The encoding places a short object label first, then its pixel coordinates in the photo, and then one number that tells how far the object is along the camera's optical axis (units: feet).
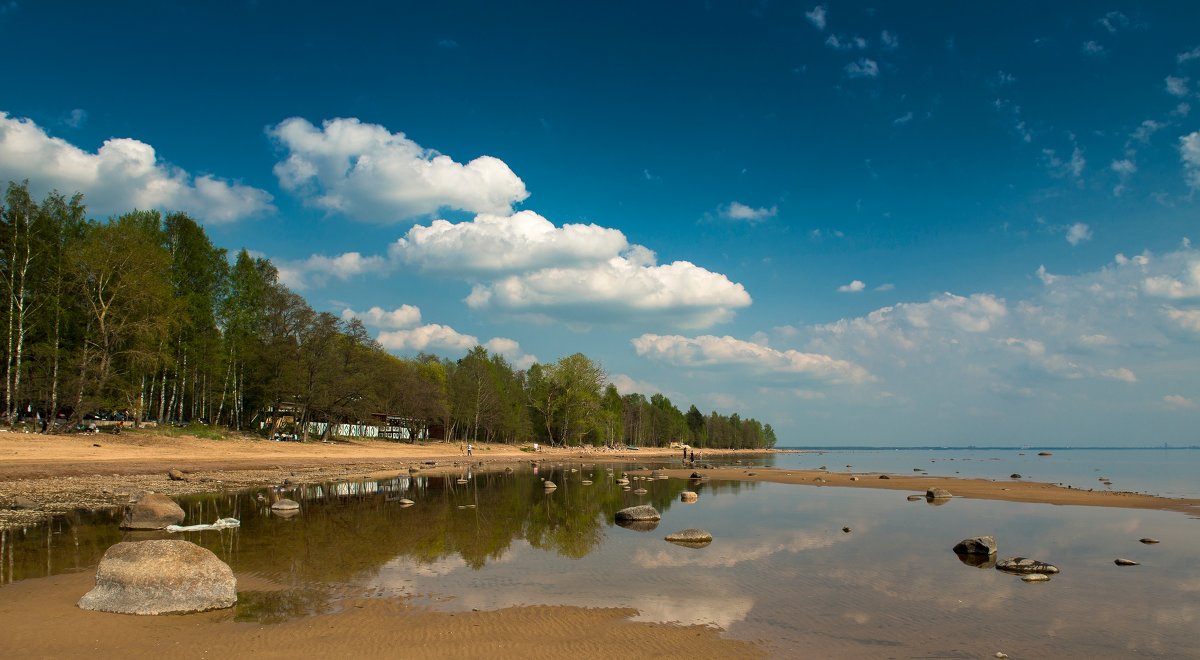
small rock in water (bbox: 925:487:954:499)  124.35
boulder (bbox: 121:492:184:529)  65.05
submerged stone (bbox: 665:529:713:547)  67.36
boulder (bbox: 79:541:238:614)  36.24
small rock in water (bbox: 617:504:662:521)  84.28
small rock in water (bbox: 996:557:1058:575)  54.49
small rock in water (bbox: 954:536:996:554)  62.18
